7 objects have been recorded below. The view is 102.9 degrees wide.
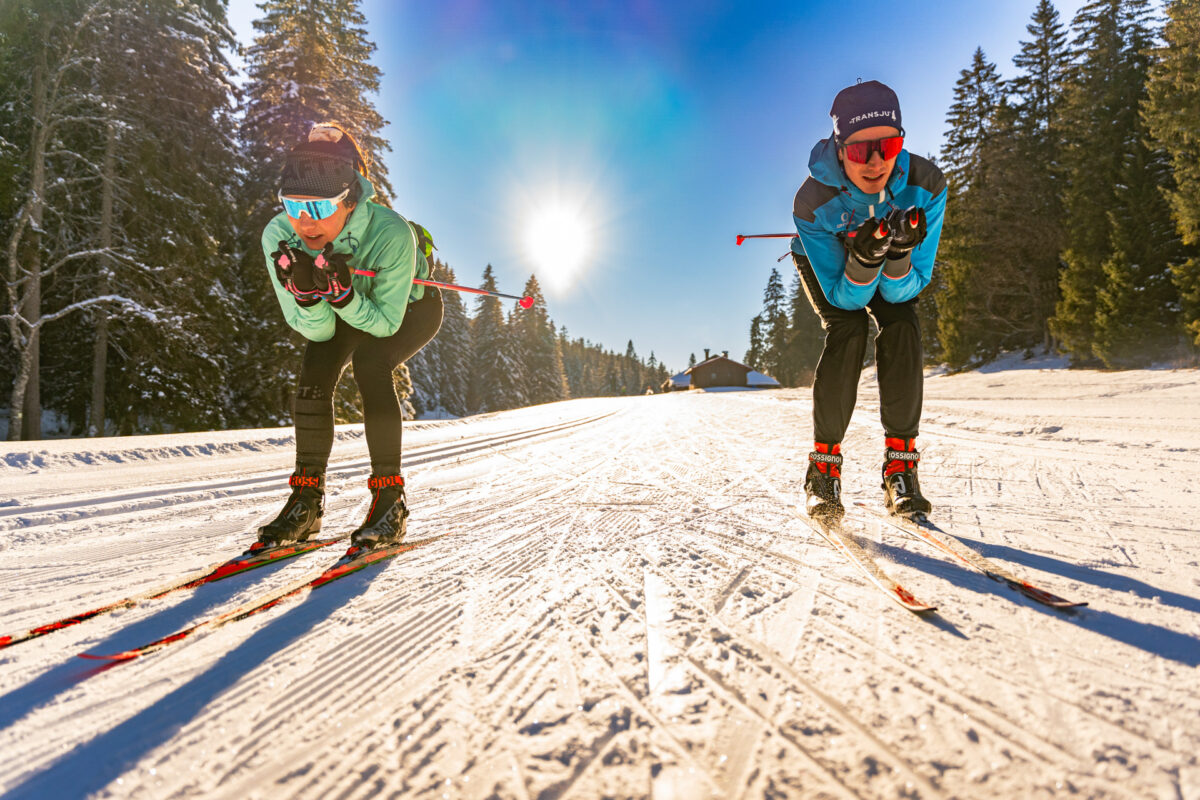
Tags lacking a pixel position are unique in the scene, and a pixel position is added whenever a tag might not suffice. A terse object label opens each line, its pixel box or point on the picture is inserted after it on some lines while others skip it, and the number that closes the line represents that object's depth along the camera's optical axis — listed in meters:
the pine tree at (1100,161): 16.42
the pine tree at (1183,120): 12.77
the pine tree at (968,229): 21.11
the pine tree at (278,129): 12.52
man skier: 1.99
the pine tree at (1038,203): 19.73
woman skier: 1.97
